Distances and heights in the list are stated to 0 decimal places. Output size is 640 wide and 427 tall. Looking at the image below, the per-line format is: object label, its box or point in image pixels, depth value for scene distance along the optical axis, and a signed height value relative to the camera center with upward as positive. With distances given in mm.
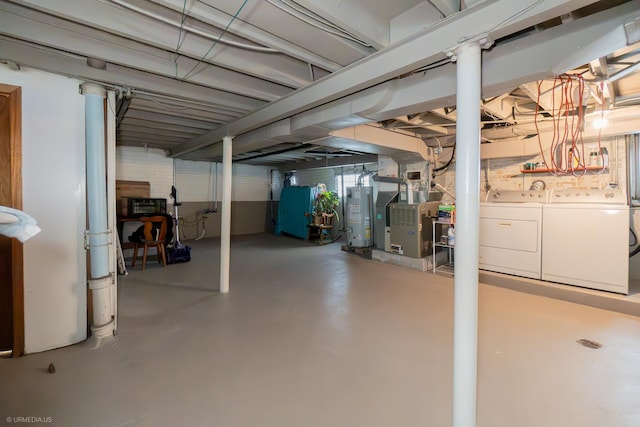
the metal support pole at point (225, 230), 3775 -286
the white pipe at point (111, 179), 2646 +258
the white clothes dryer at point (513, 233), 3842 -338
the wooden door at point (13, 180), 2221 +210
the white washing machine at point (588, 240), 3250 -365
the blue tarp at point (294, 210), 8000 -51
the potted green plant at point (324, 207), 7793 +32
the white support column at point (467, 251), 1473 -215
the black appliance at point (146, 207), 5391 +19
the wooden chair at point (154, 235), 4766 -454
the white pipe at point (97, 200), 2447 +66
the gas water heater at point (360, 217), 6148 -184
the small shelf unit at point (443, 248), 4703 -747
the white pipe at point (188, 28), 1613 +1118
